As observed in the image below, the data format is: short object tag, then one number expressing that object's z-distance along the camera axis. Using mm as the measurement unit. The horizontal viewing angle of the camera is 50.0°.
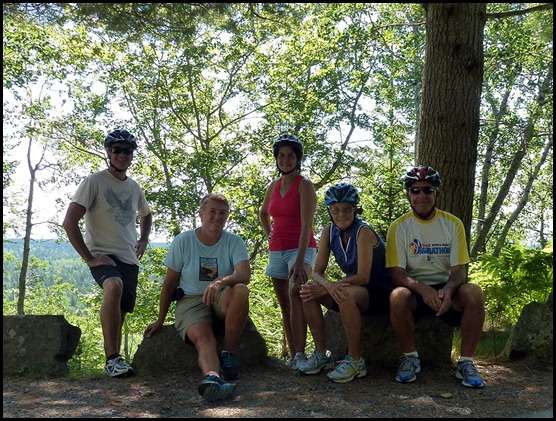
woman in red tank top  4984
